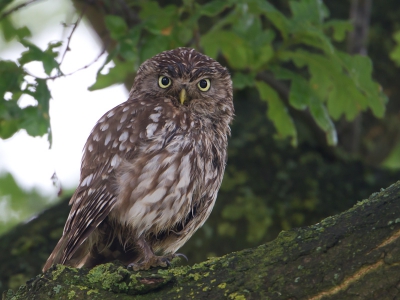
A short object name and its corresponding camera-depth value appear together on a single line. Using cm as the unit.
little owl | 701
